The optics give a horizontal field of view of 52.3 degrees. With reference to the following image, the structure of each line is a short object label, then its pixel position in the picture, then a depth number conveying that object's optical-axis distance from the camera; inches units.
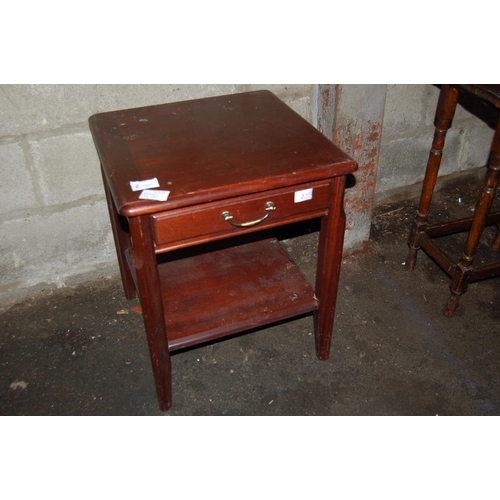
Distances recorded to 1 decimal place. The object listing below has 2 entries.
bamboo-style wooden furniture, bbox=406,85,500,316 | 74.4
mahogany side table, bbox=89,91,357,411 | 56.3
